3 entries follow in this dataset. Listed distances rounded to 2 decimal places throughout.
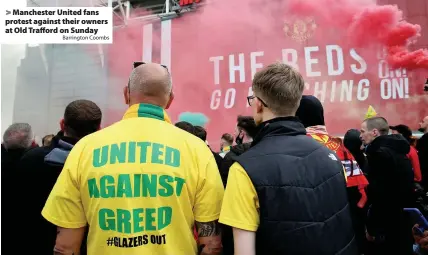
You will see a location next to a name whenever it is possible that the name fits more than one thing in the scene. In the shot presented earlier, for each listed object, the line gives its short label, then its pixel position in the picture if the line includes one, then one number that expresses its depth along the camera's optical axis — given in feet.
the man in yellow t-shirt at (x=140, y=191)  4.17
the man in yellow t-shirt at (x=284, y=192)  3.80
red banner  27.40
